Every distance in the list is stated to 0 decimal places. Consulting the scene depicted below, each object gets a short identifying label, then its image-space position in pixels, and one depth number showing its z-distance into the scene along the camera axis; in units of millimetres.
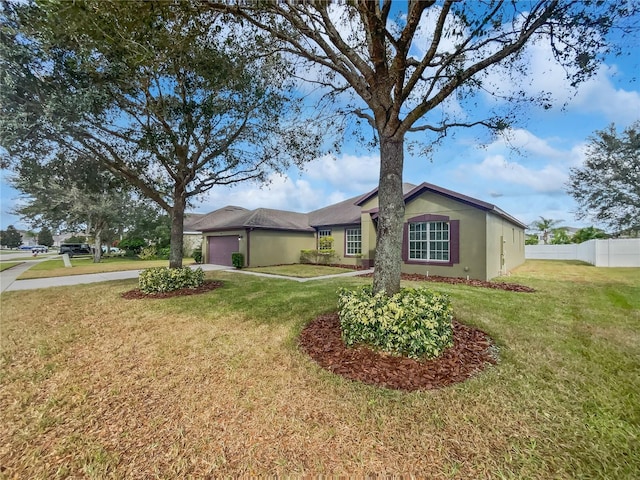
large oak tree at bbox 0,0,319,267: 4590
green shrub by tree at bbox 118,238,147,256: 29172
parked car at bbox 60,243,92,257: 32900
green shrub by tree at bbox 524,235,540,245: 32062
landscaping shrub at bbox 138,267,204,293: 9211
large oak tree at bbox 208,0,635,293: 4363
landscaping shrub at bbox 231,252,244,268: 17328
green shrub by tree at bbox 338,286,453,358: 4047
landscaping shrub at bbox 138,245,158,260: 26409
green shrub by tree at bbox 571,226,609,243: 25056
